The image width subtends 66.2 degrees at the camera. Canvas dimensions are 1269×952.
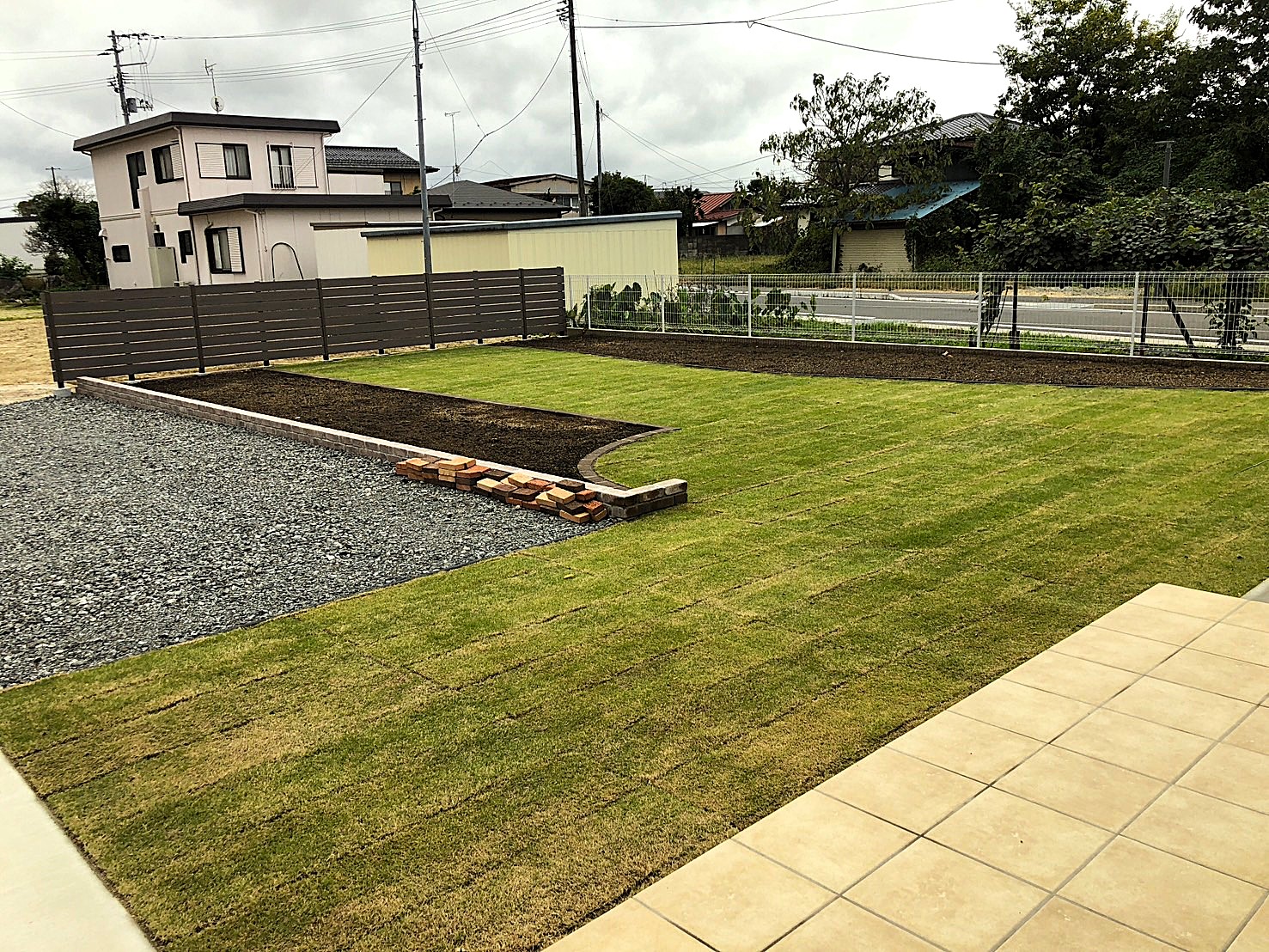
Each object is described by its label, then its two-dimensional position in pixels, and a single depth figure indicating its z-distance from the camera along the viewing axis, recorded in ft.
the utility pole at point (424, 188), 67.51
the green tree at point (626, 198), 183.01
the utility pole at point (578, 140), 103.14
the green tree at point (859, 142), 125.80
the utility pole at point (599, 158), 134.12
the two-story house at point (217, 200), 87.04
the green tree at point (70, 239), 136.05
